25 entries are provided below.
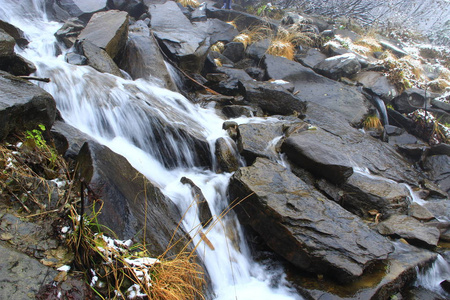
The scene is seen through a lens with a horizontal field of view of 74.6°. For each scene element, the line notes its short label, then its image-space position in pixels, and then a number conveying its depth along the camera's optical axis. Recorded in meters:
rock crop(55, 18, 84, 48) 7.73
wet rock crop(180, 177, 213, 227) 4.01
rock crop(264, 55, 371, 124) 8.47
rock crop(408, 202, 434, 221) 5.15
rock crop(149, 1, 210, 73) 8.27
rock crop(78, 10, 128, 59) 6.92
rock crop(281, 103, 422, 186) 5.23
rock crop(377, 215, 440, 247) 4.42
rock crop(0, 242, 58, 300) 1.85
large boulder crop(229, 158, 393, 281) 3.56
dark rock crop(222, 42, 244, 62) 10.52
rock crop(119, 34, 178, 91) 7.11
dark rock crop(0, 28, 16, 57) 4.38
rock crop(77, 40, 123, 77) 6.24
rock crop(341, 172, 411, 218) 5.14
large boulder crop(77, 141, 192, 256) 2.73
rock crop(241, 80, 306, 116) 7.64
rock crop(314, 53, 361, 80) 10.05
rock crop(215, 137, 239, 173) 5.15
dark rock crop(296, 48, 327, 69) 10.65
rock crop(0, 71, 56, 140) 3.05
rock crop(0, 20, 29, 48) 6.32
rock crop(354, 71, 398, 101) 9.41
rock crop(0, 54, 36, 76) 4.48
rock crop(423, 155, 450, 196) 6.85
